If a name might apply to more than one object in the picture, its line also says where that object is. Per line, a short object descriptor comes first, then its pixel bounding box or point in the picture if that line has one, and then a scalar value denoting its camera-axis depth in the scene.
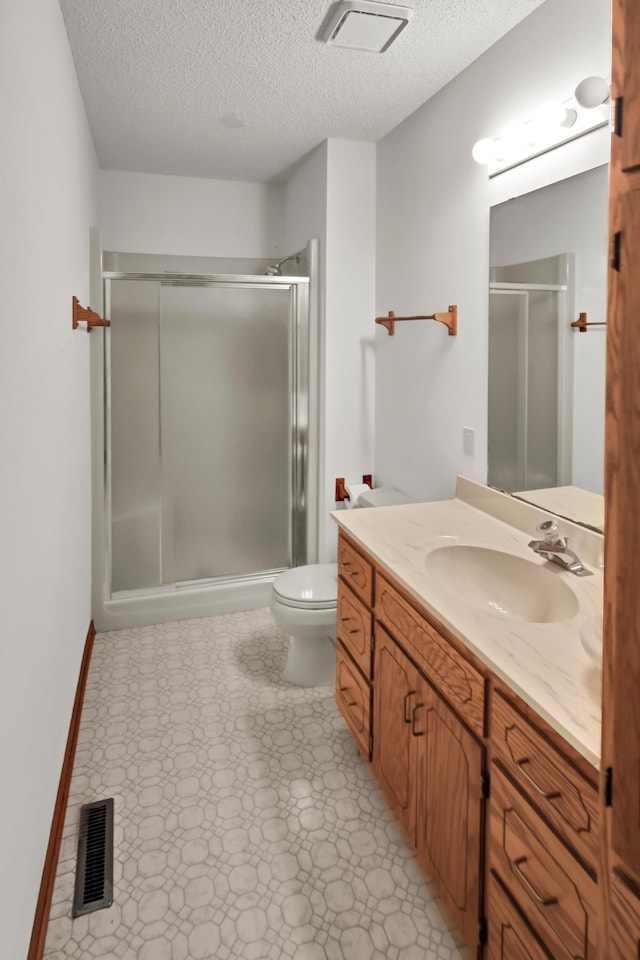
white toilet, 2.36
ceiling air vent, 1.82
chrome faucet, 1.55
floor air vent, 1.51
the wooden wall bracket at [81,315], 2.14
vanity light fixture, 1.49
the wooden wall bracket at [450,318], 2.33
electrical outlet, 2.28
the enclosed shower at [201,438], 3.05
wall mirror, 1.60
